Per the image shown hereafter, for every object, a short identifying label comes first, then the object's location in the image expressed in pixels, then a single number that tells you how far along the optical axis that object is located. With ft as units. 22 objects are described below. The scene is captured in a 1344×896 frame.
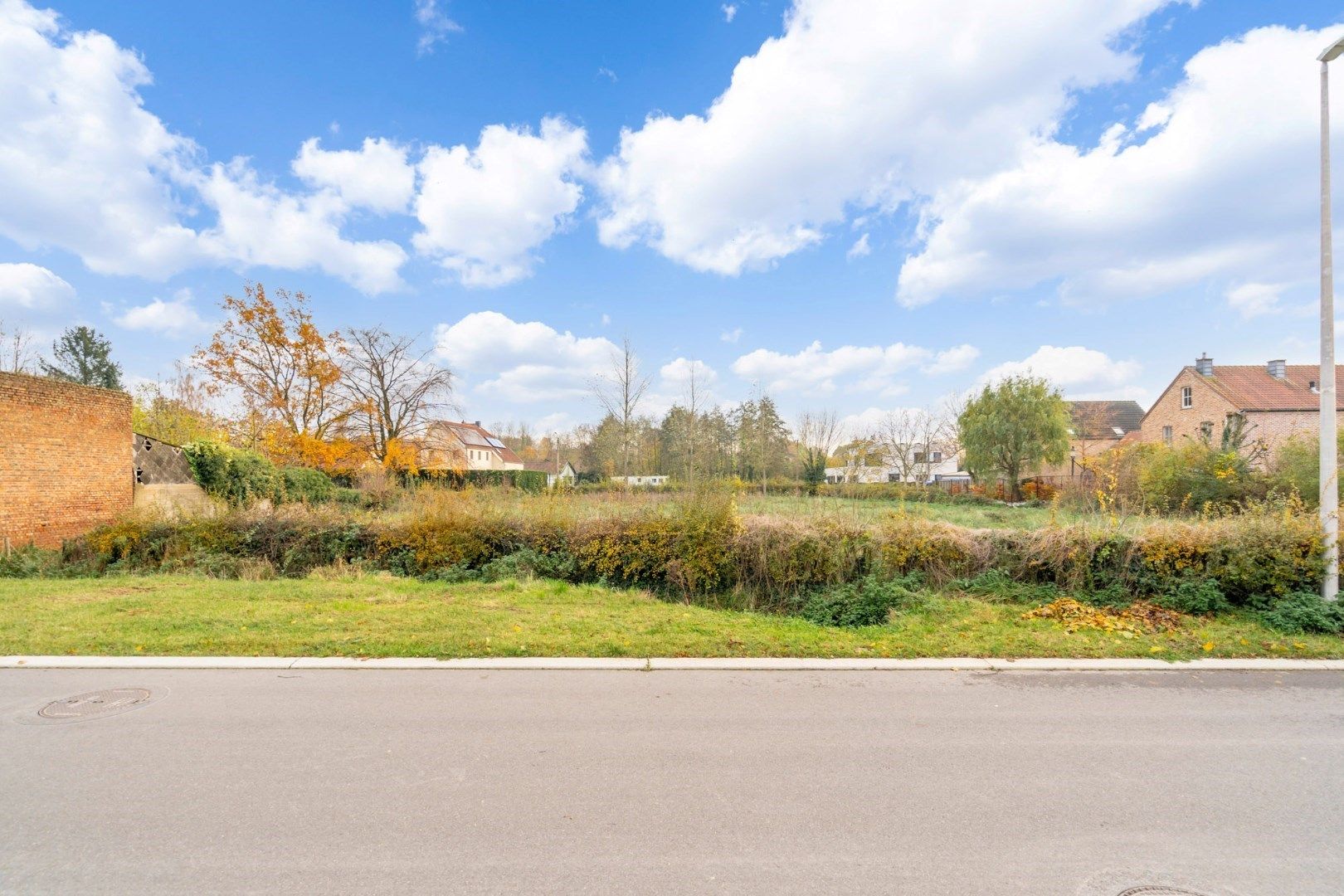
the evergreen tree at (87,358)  127.85
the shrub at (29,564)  38.11
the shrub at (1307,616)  22.93
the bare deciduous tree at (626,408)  104.12
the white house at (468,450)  108.78
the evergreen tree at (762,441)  137.69
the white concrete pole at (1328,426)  24.13
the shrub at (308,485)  70.49
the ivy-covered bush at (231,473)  56.44
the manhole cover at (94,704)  15.33
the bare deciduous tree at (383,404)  99.76
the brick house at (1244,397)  112.88
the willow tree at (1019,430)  114.42
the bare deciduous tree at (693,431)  111.69
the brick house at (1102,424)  169.68
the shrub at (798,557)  30.42
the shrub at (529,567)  34.45
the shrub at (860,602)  26.14
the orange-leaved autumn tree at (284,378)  89.35
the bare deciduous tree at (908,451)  152.15
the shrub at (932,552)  29.86
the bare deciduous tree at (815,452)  128.88
